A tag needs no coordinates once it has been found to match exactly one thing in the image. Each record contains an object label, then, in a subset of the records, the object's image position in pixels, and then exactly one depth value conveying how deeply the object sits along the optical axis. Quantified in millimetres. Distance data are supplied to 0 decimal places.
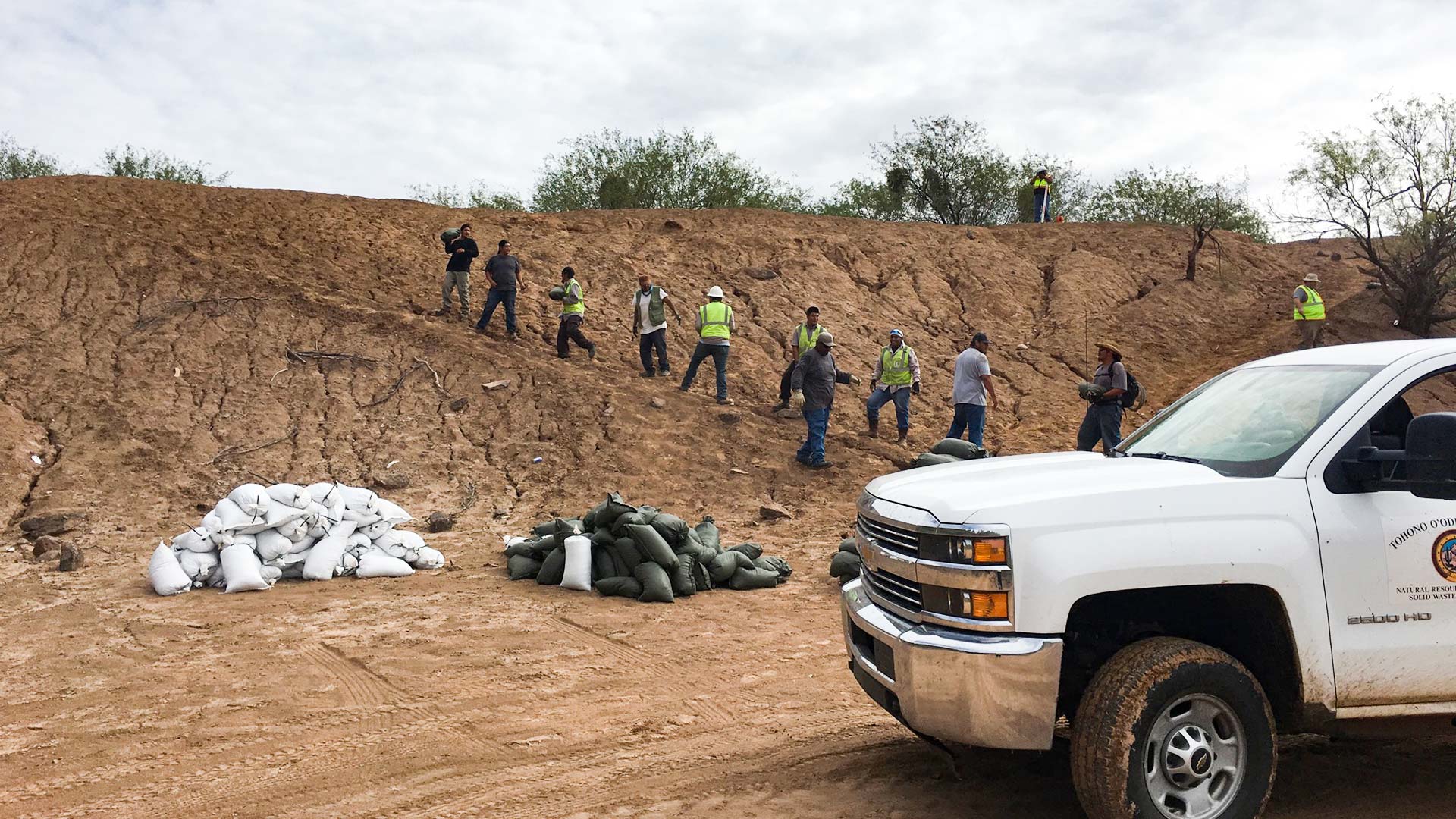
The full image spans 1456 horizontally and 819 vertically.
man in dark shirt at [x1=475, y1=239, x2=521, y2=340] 17453
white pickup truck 3711
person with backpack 12664
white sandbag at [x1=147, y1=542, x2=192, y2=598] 9453
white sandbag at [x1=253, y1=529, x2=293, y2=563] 9852
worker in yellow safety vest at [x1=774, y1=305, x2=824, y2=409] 15531
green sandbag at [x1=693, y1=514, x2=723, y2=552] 10219
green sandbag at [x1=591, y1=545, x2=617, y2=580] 9508
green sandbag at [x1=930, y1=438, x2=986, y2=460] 8867
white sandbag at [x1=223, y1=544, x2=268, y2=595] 9469
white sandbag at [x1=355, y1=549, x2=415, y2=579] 10234
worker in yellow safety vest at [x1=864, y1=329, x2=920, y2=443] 16078
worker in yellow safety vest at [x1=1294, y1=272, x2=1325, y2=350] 20469
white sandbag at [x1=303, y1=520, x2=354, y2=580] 9938
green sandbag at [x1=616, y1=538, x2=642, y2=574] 9391
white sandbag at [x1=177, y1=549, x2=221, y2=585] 9688
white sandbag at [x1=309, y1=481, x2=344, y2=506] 10336
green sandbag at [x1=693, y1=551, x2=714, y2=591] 9641
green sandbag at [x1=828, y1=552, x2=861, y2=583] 9523
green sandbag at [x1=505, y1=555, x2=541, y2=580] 10070
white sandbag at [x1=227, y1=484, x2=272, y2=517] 9766
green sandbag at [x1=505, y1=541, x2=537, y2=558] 10266
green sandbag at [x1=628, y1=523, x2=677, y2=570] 9258
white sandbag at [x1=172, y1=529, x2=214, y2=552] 9742
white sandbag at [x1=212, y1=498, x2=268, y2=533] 9758
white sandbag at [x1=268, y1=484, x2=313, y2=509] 9914
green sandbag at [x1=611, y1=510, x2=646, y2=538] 9367
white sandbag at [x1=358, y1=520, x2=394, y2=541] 10656
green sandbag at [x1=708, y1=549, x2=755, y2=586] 9789
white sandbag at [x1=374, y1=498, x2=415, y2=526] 10789
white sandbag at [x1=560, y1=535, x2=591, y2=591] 9406
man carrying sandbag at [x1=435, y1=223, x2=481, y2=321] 17906
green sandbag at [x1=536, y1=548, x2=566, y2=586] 9719
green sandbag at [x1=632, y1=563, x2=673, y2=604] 9094
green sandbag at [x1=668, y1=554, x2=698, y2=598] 9383
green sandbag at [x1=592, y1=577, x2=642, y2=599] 9219
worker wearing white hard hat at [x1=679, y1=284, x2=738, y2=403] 16156
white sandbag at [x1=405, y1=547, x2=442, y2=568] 10672
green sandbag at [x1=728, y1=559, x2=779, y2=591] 9836
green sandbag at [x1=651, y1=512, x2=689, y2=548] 9539
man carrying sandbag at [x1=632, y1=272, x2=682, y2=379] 17000
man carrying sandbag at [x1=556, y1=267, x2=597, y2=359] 17406
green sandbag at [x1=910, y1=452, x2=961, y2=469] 8312
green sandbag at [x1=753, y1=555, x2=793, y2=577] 10258
